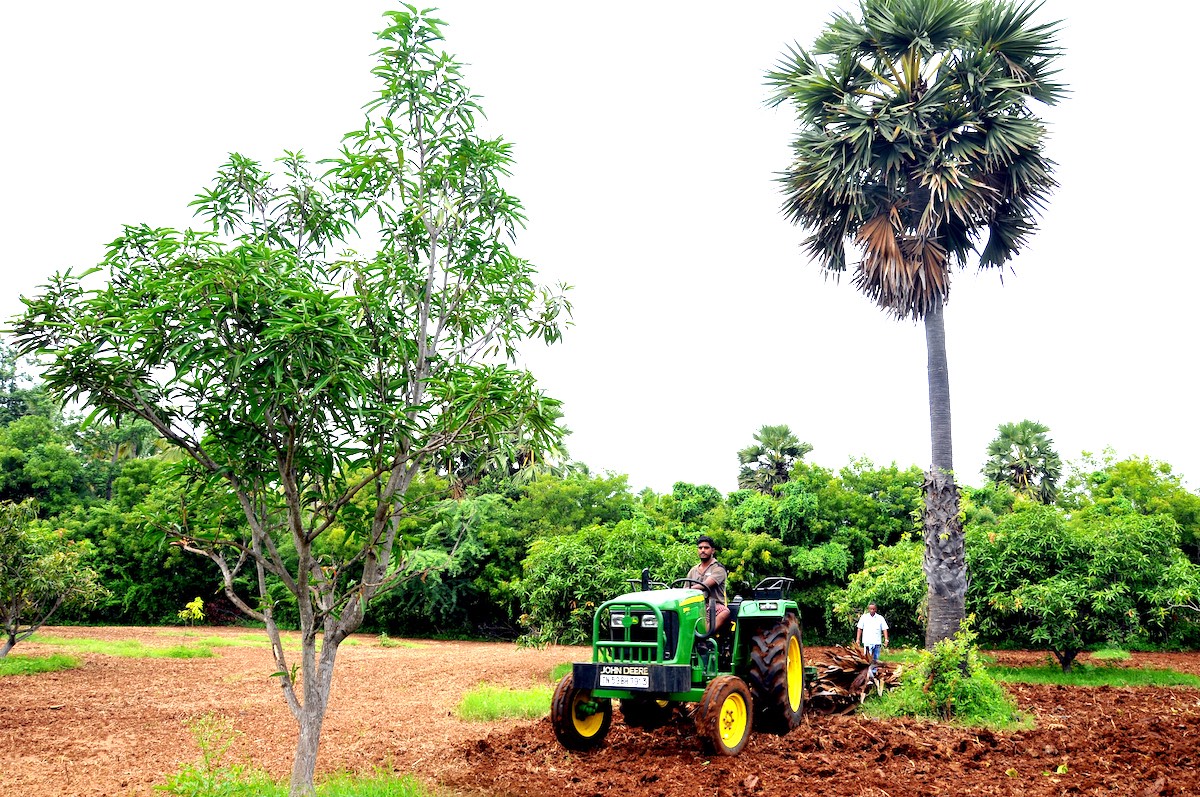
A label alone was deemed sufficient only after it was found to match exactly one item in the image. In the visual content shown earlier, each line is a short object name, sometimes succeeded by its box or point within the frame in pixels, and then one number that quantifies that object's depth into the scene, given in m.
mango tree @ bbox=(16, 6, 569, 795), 4.64
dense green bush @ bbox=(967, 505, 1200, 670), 15.20
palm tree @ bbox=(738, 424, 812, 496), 32.32
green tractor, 7.75
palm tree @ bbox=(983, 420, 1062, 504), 30.97
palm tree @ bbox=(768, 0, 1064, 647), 14.06
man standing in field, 13.50
